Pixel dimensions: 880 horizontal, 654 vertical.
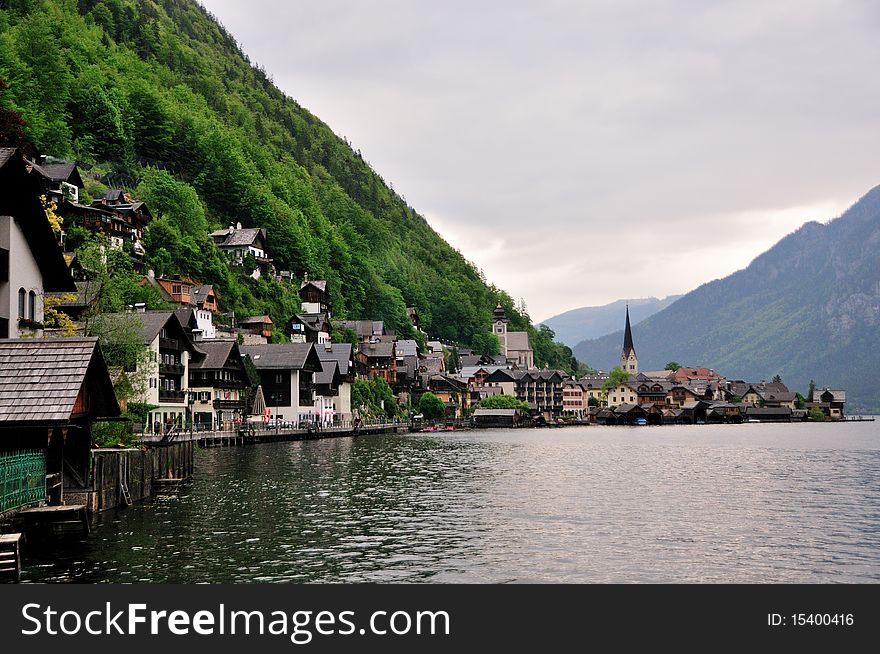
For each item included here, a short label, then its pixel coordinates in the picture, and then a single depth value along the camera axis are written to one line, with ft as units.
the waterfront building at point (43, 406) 92.07
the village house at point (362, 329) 643.04
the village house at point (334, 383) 474.49
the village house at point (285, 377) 437.17
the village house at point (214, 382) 352.49
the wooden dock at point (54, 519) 101.50
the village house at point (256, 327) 470.39
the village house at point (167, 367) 298.56
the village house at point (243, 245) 534.78
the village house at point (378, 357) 611.47
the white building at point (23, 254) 124.47
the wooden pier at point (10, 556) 81.87
